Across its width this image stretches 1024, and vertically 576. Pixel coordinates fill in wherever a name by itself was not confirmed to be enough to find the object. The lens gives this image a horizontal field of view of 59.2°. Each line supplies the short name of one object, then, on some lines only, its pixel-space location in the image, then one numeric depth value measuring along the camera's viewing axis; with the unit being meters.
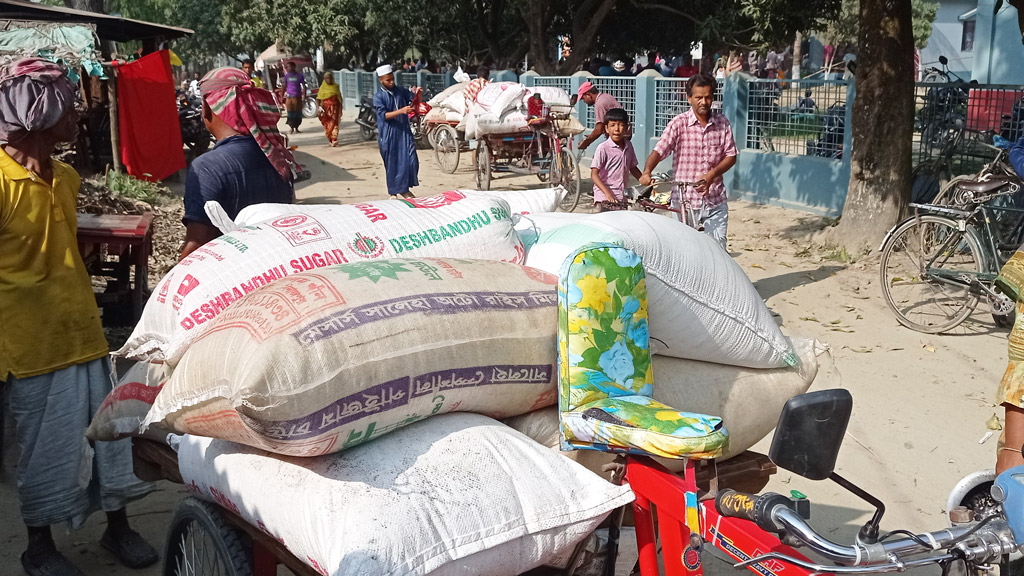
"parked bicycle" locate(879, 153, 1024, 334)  6.09
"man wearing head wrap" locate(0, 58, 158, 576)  2.86
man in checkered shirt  6.23
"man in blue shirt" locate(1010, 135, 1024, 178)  3.88
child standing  6.87
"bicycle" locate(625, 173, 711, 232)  6.30
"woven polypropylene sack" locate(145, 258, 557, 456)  1.89
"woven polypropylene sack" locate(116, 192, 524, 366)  2.41
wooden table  4.92
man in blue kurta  10.55
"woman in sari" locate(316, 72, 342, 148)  19.34
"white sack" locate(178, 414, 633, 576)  1.87
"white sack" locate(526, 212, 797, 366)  2.45
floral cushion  2.06
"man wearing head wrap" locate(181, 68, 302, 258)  3.64
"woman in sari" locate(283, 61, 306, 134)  22.36
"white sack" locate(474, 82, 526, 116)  12.21
